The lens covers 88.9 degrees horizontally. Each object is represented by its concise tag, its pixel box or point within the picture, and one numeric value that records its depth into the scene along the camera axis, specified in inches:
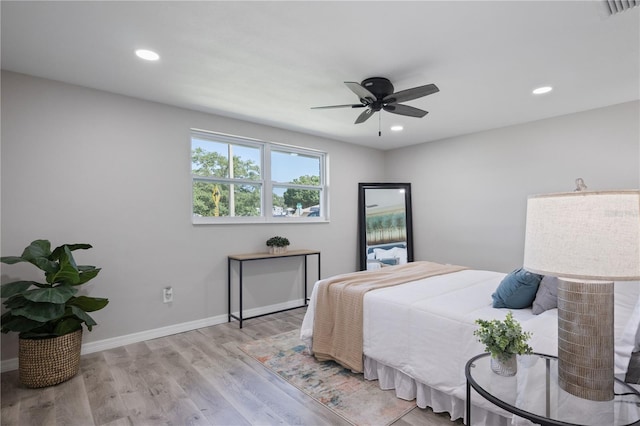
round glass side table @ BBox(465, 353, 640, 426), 43.8
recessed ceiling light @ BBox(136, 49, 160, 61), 95.5
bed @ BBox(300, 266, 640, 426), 69.4
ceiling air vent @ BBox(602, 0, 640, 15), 72.7
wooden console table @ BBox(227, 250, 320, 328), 148.0
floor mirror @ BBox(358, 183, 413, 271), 216.5
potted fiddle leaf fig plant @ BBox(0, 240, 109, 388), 92.6
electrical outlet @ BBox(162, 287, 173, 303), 138.8
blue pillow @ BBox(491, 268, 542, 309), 82.6
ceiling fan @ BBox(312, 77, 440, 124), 108.2
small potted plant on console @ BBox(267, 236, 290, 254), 165.2
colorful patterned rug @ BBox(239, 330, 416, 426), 83.0
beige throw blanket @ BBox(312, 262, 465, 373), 101.2
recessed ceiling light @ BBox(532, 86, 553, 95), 123.8
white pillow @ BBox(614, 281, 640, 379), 57.7
